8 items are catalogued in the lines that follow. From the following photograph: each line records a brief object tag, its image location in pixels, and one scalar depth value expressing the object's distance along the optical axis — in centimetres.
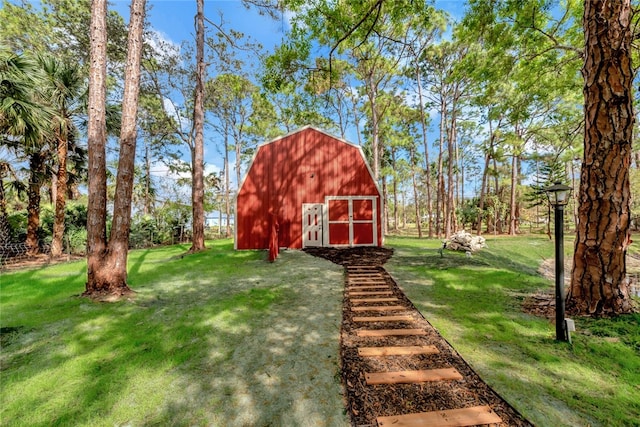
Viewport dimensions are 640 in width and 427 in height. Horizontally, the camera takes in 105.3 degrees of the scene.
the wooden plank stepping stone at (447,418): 170
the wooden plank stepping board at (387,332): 299
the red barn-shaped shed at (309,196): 988
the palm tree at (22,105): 690
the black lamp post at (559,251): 275
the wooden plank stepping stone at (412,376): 215
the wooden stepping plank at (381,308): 376
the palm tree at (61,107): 860
